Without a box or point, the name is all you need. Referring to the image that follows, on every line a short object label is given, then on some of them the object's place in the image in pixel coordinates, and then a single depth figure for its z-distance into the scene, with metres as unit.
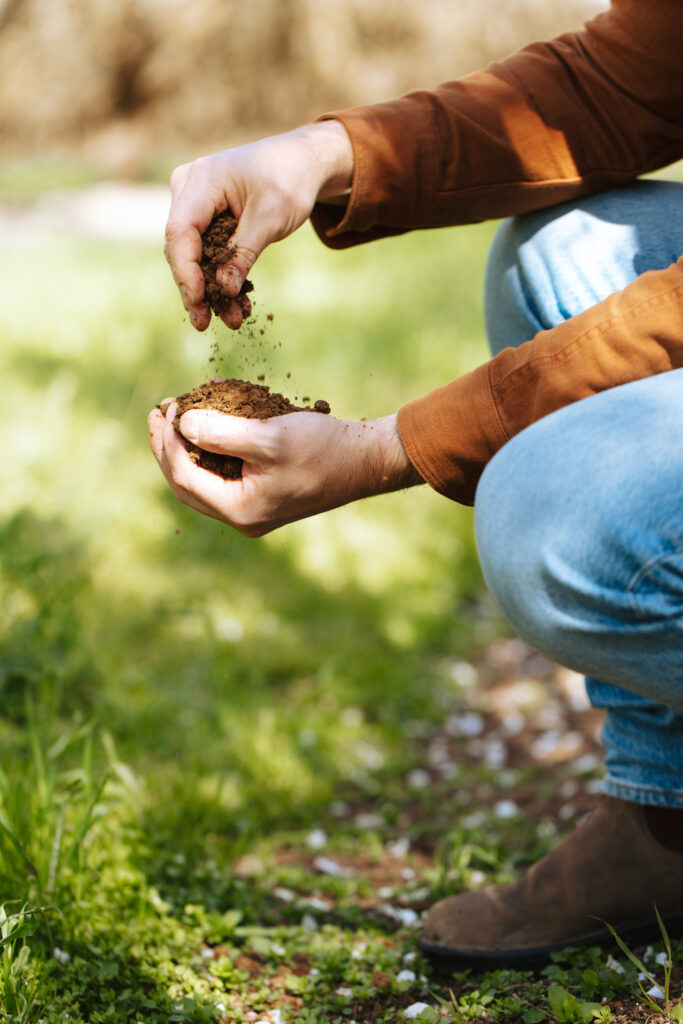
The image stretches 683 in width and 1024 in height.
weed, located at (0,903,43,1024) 1.20
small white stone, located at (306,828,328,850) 1.98
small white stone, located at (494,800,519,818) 2.06
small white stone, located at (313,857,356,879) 1.86
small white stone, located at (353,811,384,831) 2.09
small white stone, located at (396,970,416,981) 1.45
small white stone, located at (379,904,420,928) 1.64
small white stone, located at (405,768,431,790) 2.26
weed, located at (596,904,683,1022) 1.15
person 1.08
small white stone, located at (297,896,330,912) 1.69
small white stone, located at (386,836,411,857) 1.96
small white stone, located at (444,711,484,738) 2.52
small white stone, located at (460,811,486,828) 2.02
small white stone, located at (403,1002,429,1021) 1.34
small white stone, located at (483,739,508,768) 2.36
